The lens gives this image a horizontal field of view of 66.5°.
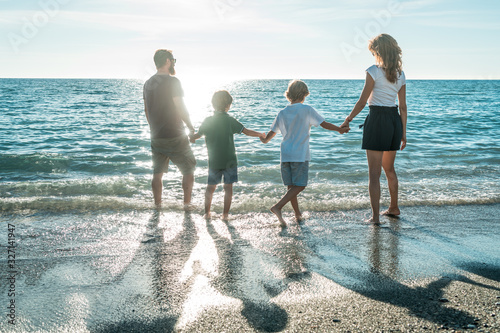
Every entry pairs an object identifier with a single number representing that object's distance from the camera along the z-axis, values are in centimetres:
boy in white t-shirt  441
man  477
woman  420
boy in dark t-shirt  468
